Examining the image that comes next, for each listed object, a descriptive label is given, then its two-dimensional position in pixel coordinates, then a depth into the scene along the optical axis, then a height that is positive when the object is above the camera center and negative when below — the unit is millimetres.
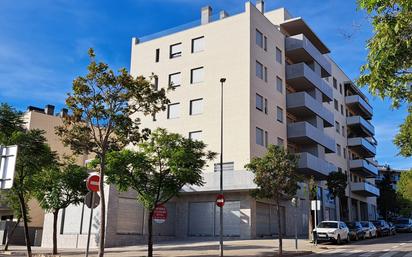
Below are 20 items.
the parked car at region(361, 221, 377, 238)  37278 +429
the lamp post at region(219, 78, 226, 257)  20312 -152
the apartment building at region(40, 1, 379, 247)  33688 +10261
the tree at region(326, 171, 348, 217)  38972 +4175
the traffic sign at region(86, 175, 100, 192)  14705 +1442
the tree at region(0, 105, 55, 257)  19828 +3408
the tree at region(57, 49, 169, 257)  18047 +4768
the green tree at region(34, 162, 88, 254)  23688 +2016
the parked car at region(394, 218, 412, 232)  53719 +1144
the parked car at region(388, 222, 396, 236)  46809 +558
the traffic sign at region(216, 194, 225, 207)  21805 +1416
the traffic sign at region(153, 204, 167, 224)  27675 +908
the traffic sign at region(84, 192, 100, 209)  14954 +893
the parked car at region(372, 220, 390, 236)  42375 +661
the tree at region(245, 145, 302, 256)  22141 +2741
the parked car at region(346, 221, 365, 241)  33553 +221
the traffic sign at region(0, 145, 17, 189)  10547 +1416
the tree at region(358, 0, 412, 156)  7359 +3032
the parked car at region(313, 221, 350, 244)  29156 +109
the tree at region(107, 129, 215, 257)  19344 +2625
